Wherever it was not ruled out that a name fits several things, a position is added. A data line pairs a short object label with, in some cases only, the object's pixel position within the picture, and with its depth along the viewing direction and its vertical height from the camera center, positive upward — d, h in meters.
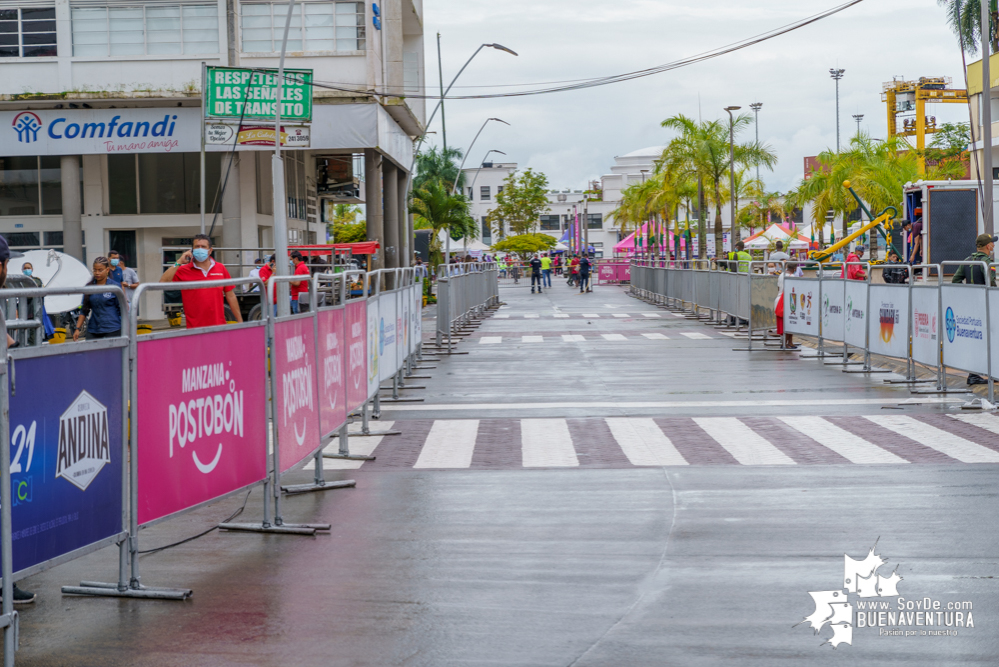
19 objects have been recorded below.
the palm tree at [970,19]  59.97 +12.74
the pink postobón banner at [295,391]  7.64 -0.93
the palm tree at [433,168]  77.38 +6.36
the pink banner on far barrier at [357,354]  10.45 -0.92
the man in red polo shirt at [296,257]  30.56 +0.11
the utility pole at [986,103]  21.33 +2.98
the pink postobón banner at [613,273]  74.56 -1.15
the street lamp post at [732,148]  51.74 +5.00
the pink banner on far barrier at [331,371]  8.97 -0.93
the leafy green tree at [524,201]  107.12 +5.39
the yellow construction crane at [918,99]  103.12 +14.66
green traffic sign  27.56 +4.23
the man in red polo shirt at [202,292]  10.60 -0.30
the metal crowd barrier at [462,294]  23.30 -0.98
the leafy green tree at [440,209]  54.66 +2.46
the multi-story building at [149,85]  36.62 +5.86
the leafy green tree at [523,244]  89.81 +1.12
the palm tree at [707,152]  56.44 +5.27
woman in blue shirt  13.73 -0.61
